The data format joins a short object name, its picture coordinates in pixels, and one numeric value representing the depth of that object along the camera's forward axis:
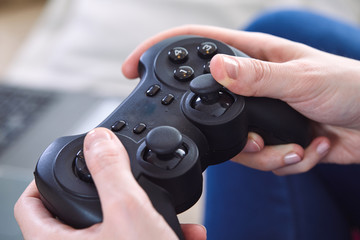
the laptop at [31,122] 0.89
